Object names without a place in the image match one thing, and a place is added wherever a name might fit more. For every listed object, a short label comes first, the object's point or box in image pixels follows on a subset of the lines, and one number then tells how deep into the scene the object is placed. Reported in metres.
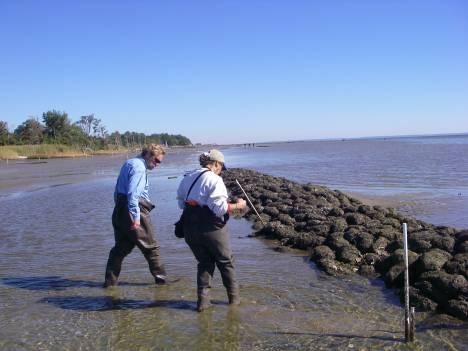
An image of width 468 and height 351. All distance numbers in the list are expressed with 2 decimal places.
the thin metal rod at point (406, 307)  4.69
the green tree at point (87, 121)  120.25
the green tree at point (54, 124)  94.56
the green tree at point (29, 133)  87.94
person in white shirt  5.41
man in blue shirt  6.11
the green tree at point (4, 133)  83.19
